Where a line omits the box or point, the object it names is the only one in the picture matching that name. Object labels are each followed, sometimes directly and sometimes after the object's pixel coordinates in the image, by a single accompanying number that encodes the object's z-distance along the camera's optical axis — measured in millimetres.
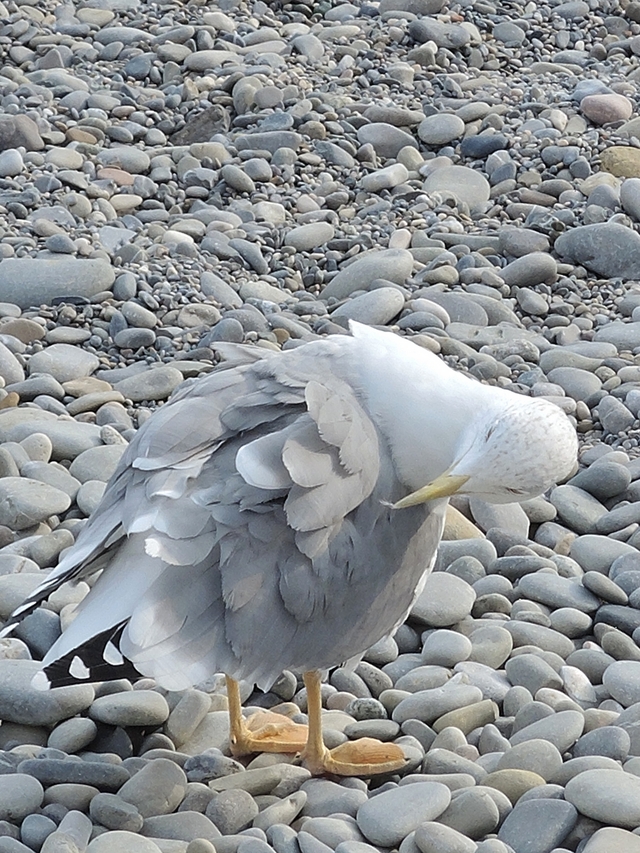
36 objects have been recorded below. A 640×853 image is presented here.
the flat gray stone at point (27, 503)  4070
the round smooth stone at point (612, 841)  2848
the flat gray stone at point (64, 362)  5000
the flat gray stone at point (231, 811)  3033
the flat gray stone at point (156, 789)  3082
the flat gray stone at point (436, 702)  3420
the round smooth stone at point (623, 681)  3467
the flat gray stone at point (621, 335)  5398
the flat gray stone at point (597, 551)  4109
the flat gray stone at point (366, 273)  5703
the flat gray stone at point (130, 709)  3332
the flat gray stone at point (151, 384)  4844
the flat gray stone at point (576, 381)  5023
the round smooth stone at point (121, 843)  2865
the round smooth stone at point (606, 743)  3191
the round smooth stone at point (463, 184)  6555
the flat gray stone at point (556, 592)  3859
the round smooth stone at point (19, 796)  3020
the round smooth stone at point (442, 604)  3773
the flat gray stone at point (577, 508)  4355
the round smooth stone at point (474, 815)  2980
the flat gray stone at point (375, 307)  5387
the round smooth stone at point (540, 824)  2932
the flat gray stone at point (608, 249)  5957
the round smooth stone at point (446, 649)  3637
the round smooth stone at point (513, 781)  3082
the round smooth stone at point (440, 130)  6961
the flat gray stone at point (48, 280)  5453
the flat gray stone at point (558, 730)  3246
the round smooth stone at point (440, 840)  2869
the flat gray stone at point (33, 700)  3322
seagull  2869
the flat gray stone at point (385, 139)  6926
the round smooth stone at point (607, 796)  2930
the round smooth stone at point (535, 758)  3143
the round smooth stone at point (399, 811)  2963
